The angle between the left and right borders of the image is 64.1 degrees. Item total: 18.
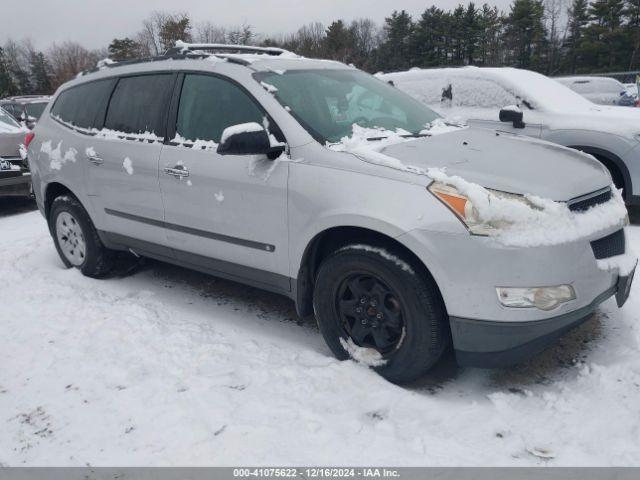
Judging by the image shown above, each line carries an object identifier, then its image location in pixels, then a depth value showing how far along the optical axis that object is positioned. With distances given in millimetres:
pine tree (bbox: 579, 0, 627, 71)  41500
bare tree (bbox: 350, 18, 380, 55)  58531
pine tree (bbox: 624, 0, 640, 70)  40219
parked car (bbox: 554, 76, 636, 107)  17672
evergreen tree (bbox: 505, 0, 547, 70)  49031
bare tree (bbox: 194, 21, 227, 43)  52156
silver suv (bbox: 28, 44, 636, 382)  2438
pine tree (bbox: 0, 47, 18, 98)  53281
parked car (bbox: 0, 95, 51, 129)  14781
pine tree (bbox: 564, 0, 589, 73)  45531
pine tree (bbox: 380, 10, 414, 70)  54031
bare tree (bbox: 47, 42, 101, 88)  61812
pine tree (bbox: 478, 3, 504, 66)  52250
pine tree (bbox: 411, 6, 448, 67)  52062
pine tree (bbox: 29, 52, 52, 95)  62812
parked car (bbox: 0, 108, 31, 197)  7523
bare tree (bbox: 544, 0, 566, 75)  48281
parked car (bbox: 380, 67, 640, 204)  5414
